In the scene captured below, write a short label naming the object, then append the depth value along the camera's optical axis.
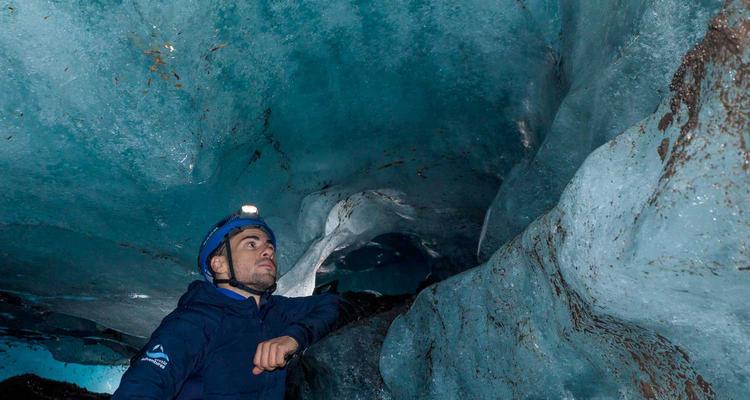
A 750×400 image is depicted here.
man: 2.46
